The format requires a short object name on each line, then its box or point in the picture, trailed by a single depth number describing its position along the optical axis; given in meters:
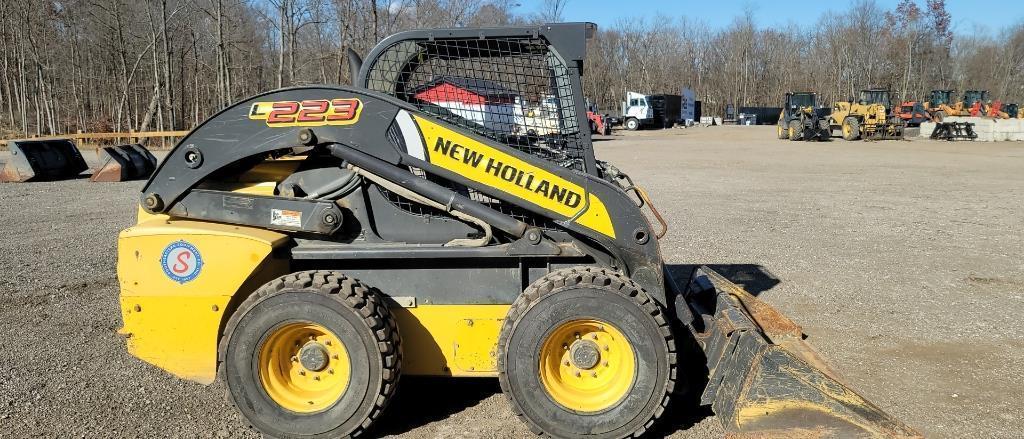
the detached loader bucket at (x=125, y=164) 16.77
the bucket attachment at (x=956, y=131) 34.31
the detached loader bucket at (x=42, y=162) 16.56
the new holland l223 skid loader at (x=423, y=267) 3.66
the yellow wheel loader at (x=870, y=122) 34.19
